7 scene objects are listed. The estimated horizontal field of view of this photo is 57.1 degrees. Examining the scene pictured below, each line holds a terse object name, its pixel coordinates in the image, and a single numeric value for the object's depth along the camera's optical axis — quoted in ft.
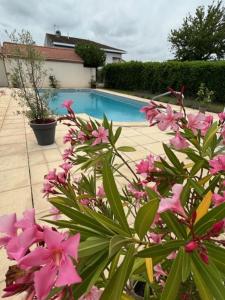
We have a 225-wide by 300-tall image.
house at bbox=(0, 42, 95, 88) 54.60
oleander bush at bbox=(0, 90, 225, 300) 1.03
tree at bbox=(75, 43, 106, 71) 55.04
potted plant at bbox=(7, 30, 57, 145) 12.05
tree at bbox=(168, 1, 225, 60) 55.07
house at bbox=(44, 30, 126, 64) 79.01
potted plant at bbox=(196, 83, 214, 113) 25.27
